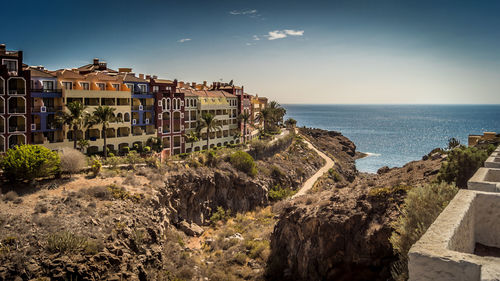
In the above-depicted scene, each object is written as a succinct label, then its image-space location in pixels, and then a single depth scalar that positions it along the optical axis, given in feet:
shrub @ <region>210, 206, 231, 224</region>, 174.81
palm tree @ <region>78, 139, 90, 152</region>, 162.71
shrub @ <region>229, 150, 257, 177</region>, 208.03
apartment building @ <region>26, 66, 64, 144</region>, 154.92
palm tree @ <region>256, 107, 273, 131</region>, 310.04
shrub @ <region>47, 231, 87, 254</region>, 92.48
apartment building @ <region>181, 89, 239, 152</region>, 224.94
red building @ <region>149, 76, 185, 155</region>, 202.69
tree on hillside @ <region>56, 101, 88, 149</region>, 156.04
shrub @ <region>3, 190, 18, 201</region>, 110.63
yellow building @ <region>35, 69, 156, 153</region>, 164.55
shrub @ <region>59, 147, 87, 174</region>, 135.13
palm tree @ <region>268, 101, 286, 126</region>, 325.62
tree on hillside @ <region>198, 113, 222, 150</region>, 220.84
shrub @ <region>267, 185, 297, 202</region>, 211.00
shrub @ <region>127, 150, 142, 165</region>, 163.05
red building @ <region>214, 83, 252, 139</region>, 278.19
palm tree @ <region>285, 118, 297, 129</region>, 413.59
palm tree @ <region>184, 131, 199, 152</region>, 209.82
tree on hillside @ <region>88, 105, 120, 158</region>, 164.86
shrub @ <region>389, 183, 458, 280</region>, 51.03
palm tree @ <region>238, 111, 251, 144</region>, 269.38
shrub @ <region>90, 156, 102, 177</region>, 140.56
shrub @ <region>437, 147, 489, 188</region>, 86.28
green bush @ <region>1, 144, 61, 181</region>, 119.24
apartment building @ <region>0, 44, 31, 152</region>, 144.15
